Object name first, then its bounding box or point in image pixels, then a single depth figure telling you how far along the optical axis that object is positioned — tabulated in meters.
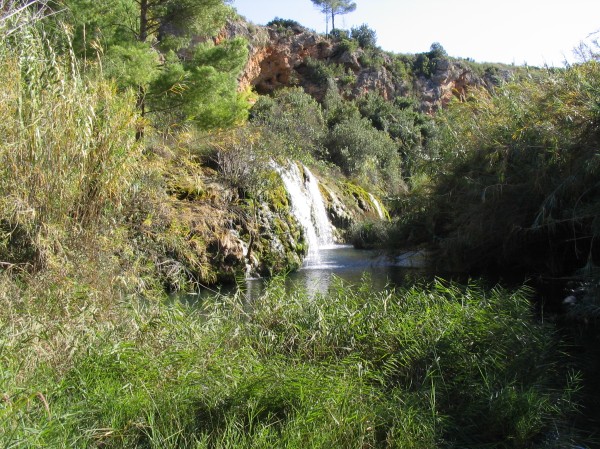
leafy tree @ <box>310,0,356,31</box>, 45.22
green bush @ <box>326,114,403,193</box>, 26.22
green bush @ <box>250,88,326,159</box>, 23.31
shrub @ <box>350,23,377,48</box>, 40.22
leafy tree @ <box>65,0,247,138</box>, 10.60
